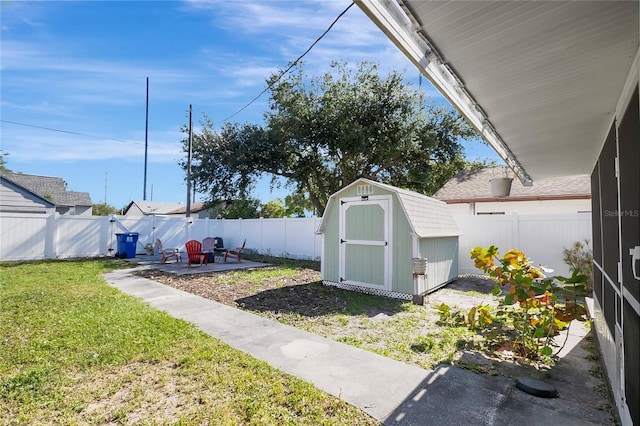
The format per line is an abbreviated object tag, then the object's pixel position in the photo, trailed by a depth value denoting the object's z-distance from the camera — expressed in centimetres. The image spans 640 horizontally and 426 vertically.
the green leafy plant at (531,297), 341
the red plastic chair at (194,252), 1095
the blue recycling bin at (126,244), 1287
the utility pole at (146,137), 2278
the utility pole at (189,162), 1590
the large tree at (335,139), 1384
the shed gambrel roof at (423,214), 639
